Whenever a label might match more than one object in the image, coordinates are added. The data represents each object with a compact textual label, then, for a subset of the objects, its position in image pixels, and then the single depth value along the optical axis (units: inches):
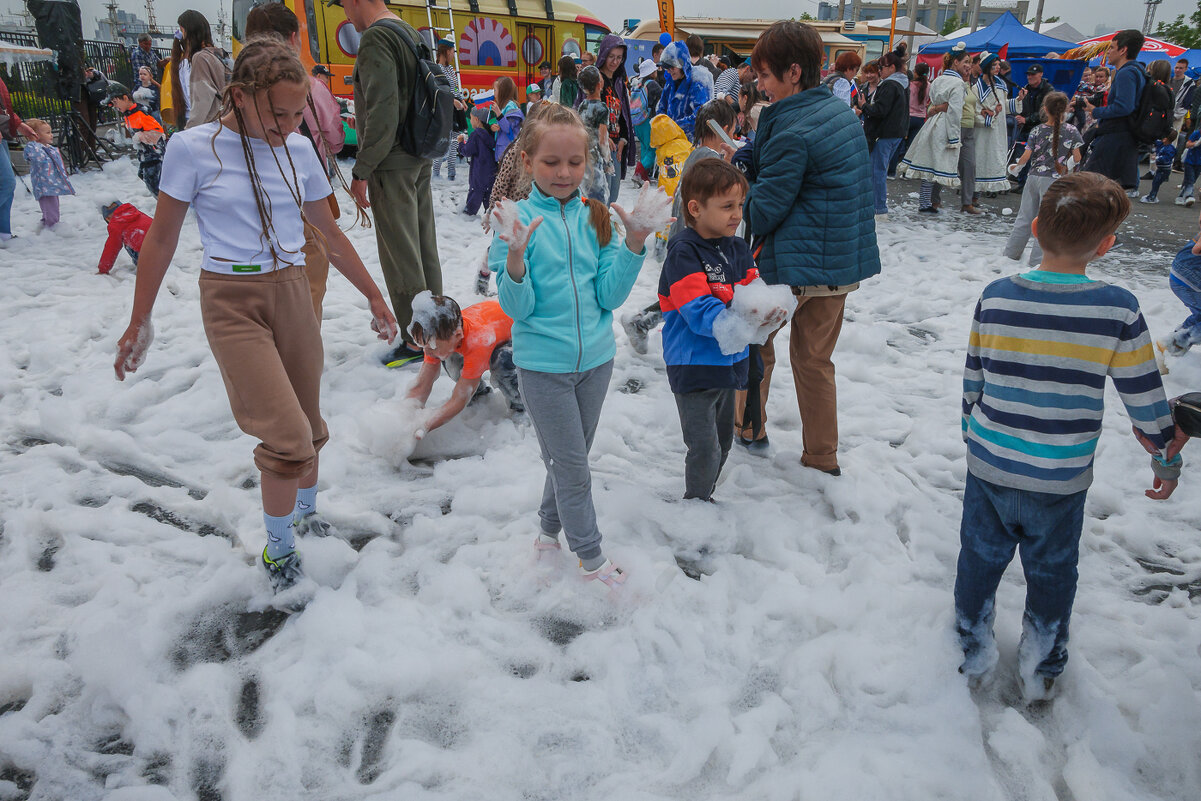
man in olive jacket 171.6
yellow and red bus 576.7
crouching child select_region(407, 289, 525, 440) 150.9
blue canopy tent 737.0
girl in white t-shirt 96.2
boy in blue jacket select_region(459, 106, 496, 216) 362.6
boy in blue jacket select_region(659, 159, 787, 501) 110.1
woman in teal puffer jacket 125.9
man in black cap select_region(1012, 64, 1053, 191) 475.5
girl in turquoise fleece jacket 94.5
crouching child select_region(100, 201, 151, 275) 265.1
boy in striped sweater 80.8
